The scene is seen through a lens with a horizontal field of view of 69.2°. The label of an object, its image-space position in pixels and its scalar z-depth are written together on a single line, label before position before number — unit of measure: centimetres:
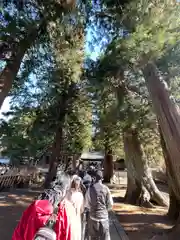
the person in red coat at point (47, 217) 120
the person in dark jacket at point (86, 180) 330
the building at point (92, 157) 1416
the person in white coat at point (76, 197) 209
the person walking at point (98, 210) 249
